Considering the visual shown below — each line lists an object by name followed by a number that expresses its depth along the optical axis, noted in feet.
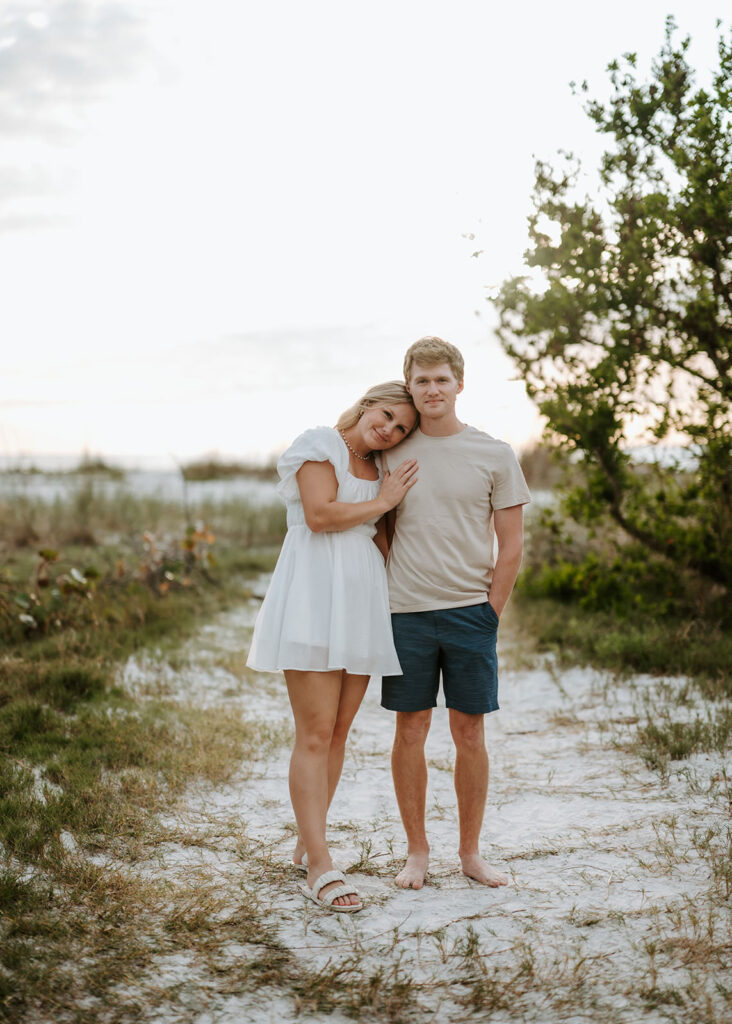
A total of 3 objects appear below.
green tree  19.90
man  11.55
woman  11.15
